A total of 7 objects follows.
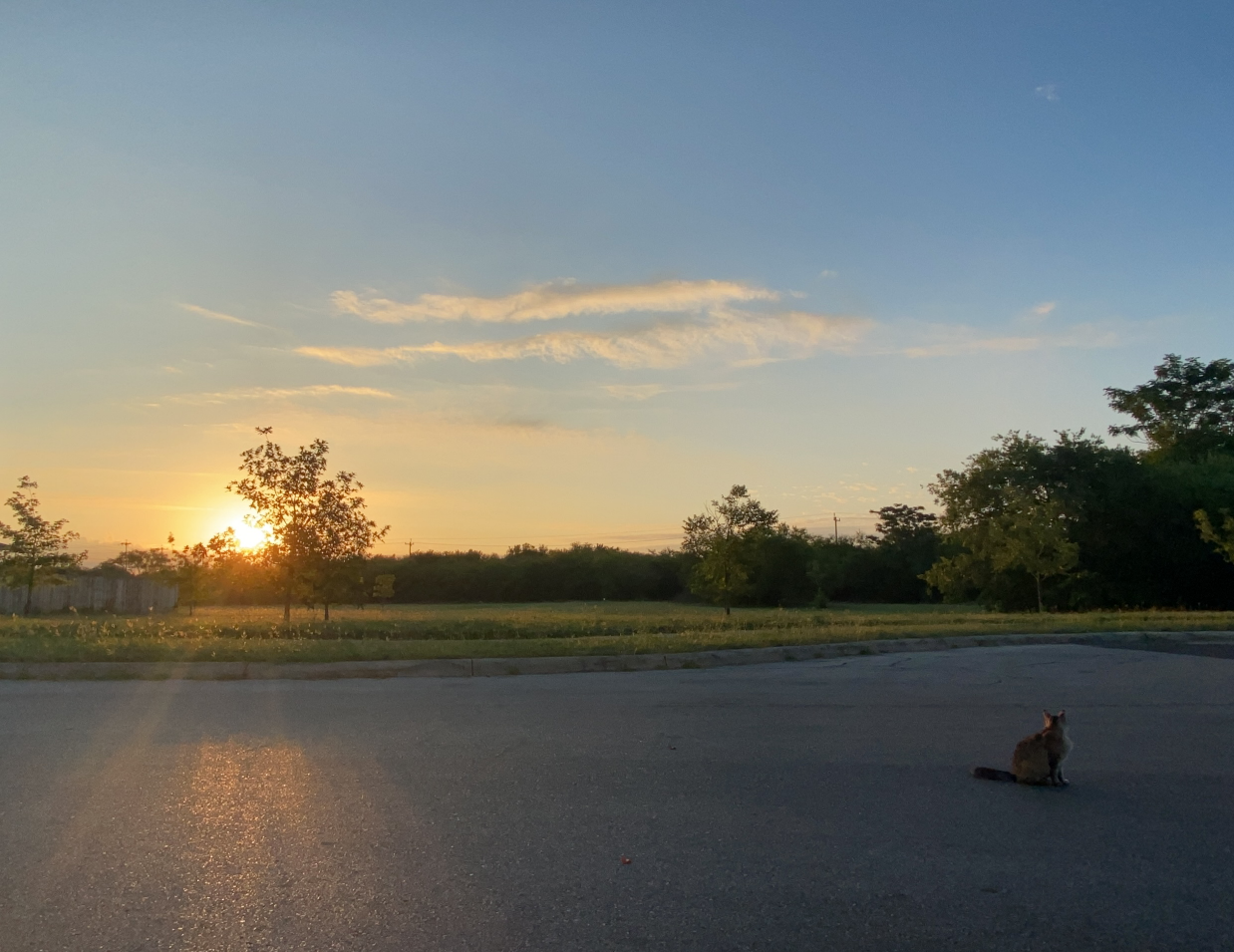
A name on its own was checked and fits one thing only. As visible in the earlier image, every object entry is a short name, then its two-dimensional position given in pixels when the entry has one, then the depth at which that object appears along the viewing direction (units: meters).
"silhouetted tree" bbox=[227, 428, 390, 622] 25.16
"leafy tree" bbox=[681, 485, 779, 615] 33.03
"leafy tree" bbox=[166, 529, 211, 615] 36.97
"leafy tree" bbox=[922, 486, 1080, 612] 29.95
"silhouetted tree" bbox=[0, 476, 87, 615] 29.25
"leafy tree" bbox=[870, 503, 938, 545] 80.22
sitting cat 6.01
